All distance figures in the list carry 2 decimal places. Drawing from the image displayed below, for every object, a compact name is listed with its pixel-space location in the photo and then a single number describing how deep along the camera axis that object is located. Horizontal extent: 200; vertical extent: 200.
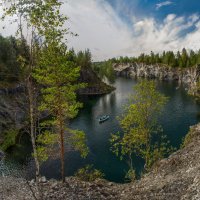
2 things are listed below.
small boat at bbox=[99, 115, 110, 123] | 65.33
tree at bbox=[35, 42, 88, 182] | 21.83
